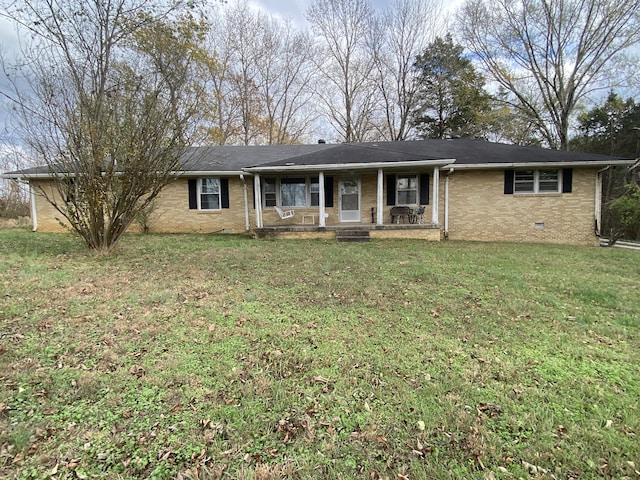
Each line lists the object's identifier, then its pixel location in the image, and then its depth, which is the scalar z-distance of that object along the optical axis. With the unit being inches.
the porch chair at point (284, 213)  471.5
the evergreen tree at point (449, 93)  838.5
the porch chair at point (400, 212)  462.0
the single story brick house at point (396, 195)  437.1
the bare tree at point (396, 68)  837.2
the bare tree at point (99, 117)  270.4
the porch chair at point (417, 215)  453.1
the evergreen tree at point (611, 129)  789.2
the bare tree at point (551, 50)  665.0
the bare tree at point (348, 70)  848.9
